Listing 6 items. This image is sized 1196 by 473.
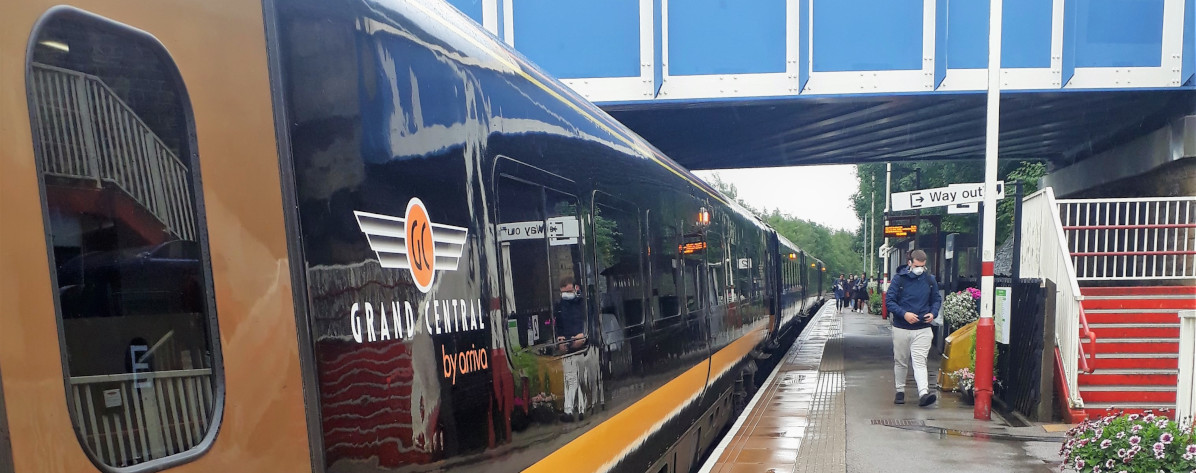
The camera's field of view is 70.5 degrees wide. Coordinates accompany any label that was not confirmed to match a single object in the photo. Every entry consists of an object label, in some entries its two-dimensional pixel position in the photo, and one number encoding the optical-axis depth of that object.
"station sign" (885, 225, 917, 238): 16.86
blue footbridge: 11.77
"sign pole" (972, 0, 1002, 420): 8.19
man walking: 9.12
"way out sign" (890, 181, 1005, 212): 9.42
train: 1.60
